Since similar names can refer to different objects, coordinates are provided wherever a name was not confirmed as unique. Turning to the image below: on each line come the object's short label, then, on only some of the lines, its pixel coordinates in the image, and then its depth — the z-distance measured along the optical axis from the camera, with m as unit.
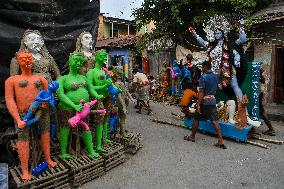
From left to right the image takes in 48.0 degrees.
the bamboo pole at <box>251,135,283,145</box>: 7.40
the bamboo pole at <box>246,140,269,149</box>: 7.11
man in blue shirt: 7.09
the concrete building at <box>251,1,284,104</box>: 10.98
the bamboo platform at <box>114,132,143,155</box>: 6.92
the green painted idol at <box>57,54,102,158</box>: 5.29
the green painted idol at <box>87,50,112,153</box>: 5.86
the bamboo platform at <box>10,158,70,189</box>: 4.59
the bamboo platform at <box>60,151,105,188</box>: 5.16
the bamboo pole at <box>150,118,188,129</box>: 9.13
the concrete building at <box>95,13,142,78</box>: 19.78
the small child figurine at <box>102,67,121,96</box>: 6.04
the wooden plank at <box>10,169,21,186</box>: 4.56
